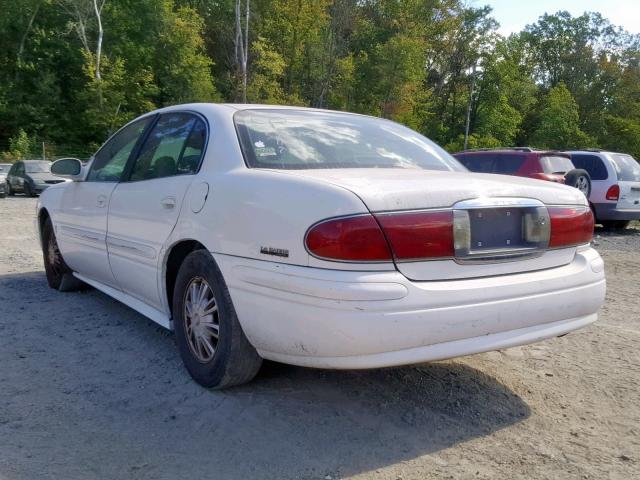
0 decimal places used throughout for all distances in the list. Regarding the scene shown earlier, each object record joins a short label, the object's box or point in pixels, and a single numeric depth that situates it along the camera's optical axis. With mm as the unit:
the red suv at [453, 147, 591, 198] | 11656
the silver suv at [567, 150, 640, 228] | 12727
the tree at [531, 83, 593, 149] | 46844
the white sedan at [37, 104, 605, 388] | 2689
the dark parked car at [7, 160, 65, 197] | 22688
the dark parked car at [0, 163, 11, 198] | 21938
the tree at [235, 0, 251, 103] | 35875
